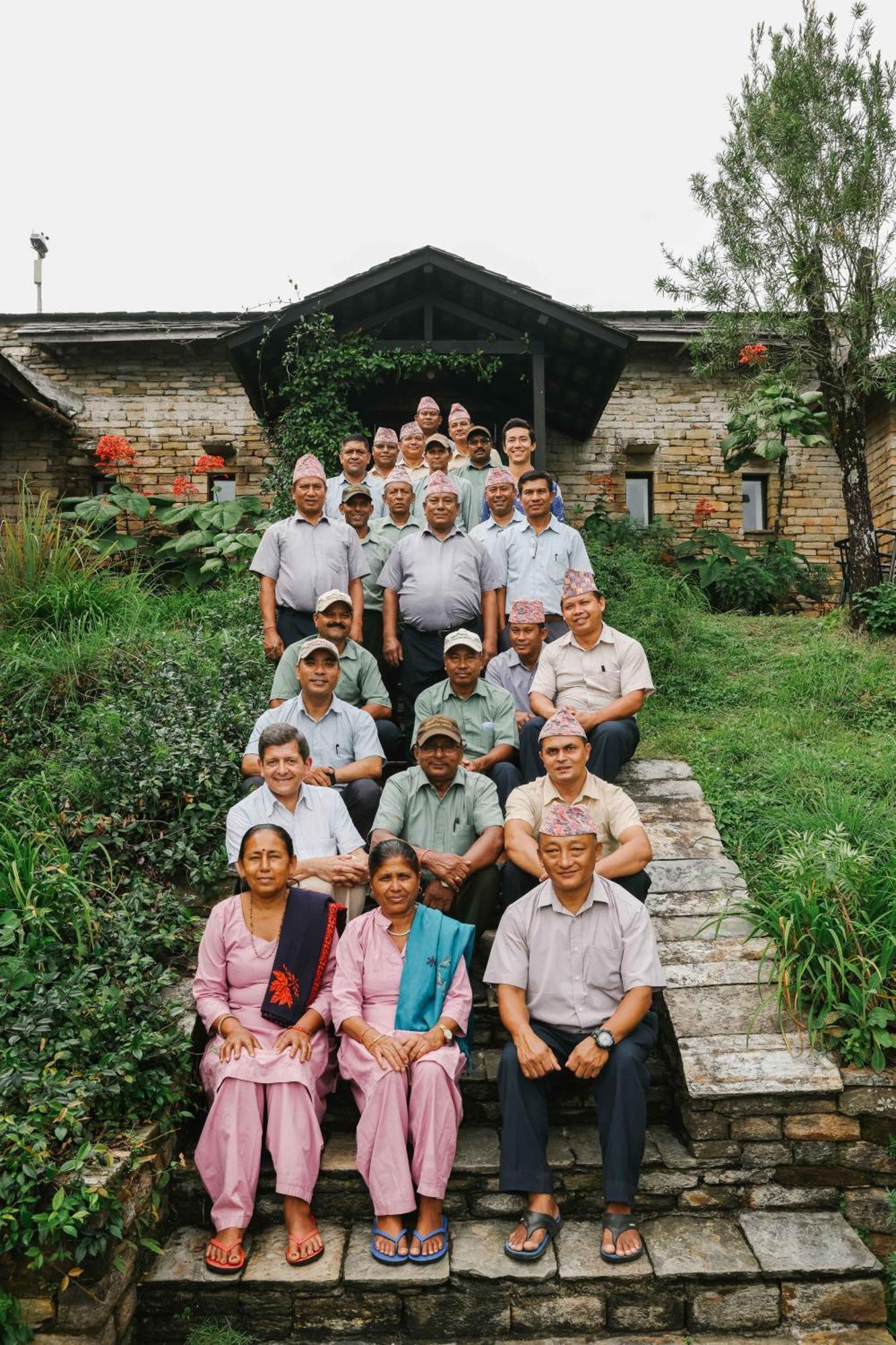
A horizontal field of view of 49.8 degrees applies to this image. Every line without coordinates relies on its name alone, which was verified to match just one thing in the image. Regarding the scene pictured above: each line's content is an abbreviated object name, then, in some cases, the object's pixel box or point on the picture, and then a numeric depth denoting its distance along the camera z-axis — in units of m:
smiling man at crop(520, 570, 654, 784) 4.75
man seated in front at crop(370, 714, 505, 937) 4.10
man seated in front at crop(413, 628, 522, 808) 4.84
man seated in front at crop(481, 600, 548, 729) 5.32
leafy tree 8.12
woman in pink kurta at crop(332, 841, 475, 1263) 3.12
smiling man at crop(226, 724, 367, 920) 4.00
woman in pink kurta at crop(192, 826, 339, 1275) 3.12
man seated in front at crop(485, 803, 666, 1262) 3.17
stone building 12.01
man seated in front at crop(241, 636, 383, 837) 4.54
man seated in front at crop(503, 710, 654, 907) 3.85
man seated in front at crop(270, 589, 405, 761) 5.12
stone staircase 3.00
